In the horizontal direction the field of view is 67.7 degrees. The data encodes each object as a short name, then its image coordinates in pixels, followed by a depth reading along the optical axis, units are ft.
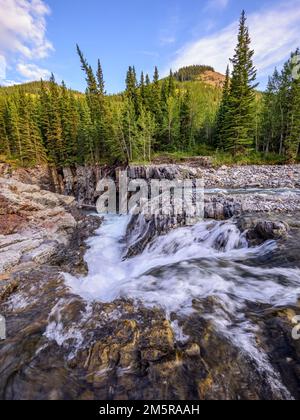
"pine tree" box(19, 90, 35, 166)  133.90
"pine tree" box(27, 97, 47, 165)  135.44
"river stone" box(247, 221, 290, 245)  27.35
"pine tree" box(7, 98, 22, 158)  137.18
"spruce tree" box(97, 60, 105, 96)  137.71
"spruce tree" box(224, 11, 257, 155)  91.76
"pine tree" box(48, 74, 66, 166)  135.85
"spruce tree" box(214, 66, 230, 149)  105.09
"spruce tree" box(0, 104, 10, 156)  147.84
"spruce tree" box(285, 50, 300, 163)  90.06
